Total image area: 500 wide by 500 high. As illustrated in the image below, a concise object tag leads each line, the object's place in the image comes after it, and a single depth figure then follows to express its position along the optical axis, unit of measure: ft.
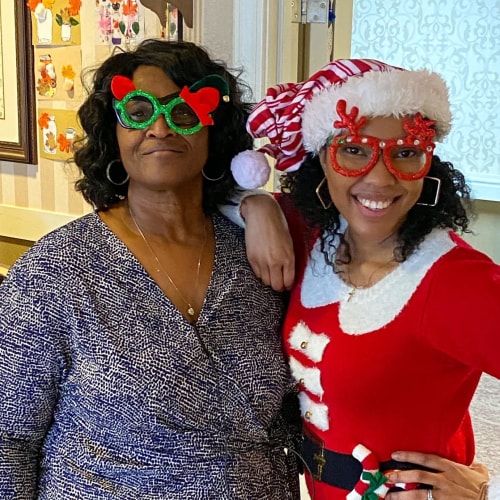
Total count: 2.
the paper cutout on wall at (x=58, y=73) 7.88
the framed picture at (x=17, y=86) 8.30
